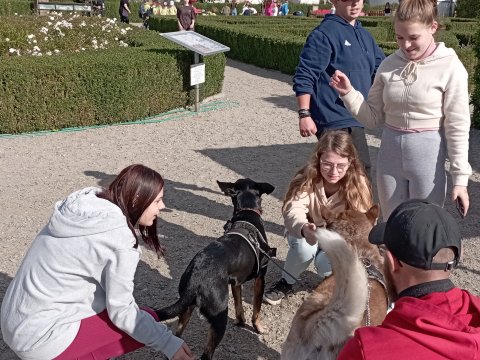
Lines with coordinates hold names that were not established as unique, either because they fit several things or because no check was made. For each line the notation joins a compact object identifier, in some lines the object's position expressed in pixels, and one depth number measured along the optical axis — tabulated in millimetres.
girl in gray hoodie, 2473
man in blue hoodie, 3824
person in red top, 1552
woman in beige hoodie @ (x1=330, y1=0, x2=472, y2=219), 2955
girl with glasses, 3682
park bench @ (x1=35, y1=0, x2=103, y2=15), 25828
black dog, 3057
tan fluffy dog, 1879
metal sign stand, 9297
